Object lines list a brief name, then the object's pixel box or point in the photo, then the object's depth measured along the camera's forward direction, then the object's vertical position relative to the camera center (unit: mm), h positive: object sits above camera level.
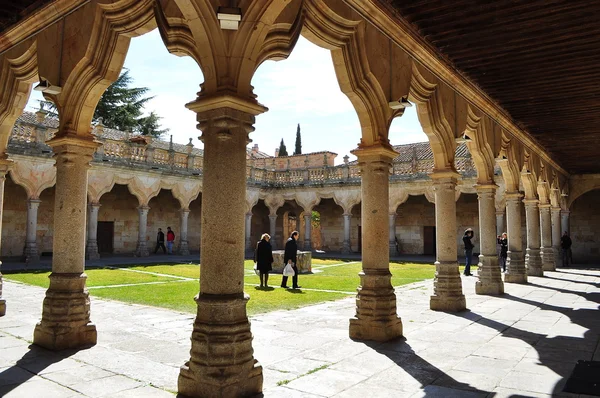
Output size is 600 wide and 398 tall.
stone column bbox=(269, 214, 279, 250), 28422 +738
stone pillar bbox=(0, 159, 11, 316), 8039 +1185
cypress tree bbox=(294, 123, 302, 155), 42125 +8584
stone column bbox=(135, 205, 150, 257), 22359 +17
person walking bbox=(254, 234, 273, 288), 11320 -558
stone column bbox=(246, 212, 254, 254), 26766 +215
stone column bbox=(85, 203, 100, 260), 19875 +10
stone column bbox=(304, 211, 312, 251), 27625 +171
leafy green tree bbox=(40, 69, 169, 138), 34375 +9770
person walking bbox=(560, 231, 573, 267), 19391 -497
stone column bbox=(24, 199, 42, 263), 18047 +43
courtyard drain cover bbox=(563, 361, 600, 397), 4002 -1363
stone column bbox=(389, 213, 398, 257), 24969 +56
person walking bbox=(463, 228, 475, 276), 15188 -364
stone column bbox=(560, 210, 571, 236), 20281 +748
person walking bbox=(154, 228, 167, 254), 24297 -247
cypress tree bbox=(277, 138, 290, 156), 43250 +8231
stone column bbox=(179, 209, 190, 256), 23906 -81
